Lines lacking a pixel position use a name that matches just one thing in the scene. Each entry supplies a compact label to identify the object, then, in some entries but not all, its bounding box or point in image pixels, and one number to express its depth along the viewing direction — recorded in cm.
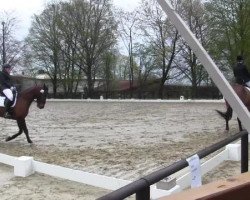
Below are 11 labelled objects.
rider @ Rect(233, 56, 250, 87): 1551
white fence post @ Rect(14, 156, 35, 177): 938
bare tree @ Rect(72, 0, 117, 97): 5950
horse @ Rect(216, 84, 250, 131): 1488
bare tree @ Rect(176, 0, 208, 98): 5125
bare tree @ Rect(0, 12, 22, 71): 5844
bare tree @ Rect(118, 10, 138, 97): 5954
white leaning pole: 370
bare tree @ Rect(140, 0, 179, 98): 5541
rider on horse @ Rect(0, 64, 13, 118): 1459
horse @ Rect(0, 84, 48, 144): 1435
